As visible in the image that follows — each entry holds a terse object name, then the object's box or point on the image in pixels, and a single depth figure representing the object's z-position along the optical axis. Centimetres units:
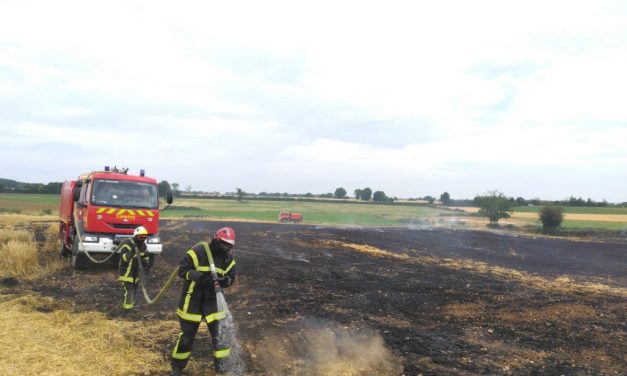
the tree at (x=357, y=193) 12675
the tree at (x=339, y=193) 13550
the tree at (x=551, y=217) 4538
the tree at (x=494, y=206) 5422
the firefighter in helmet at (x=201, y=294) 543
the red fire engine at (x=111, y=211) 1159
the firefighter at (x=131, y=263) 846
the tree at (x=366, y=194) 12388
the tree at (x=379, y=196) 12001
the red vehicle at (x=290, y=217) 5188
